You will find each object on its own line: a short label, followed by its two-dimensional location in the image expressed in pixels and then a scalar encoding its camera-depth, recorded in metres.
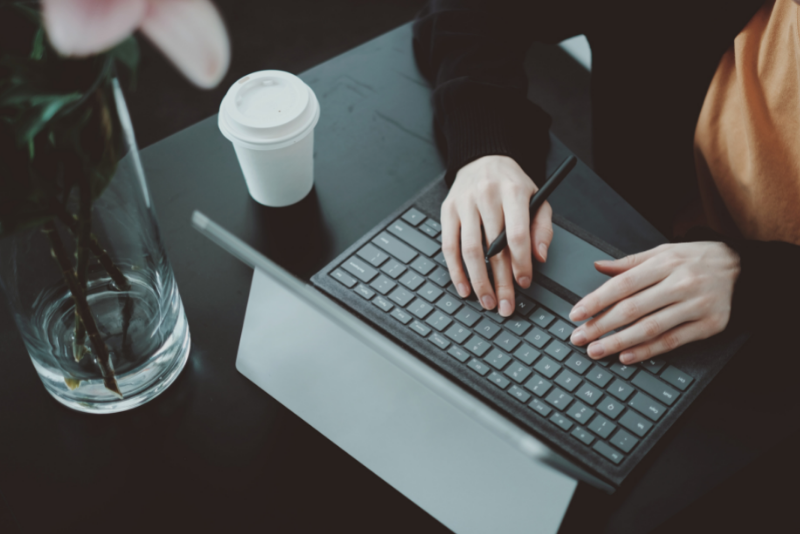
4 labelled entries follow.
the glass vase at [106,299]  0.39
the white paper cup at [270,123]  0.57
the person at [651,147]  0.60
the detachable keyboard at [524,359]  0.51
